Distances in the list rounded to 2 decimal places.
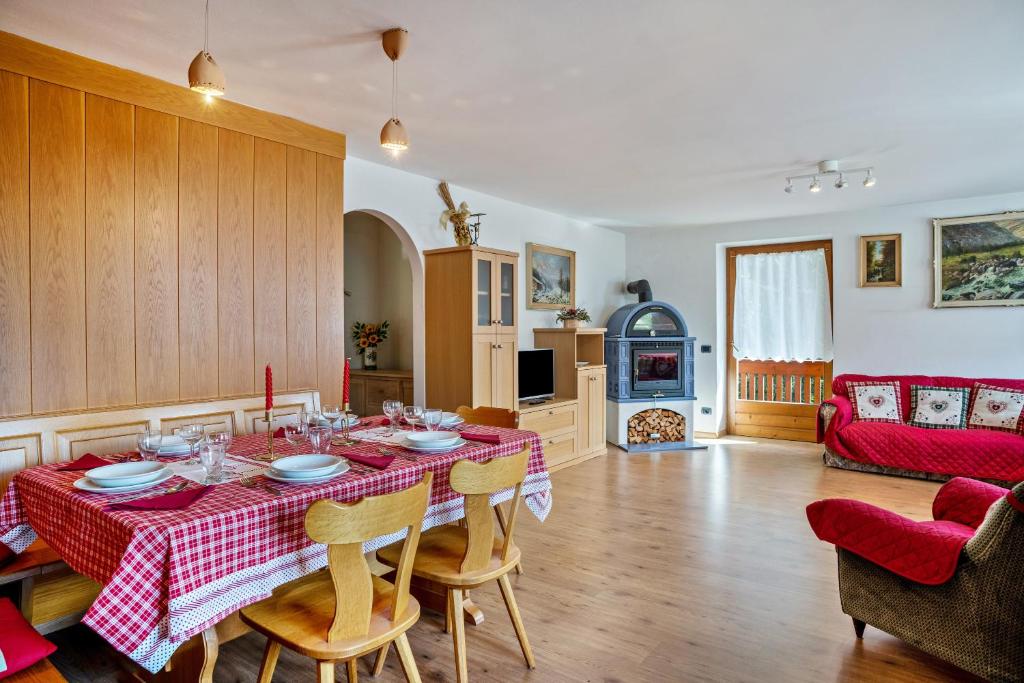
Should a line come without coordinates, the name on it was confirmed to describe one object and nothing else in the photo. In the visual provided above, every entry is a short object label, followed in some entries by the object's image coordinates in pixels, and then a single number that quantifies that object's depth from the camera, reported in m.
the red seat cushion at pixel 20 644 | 1.56
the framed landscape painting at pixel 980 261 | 5.60
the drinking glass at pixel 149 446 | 2.09
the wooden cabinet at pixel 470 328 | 4.63
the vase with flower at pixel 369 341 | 6.30
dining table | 1.48
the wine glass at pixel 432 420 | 2.74
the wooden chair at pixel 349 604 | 1.55
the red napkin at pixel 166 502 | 1.63
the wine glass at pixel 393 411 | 2.92
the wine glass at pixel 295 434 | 2.22
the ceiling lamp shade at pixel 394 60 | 2.51
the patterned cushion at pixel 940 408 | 5.36
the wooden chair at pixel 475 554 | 1.96
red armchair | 1.92
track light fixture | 4.55
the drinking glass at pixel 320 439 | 2.17
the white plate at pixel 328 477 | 1.89
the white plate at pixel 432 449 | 2.35
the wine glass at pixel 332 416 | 2.60
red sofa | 4.80
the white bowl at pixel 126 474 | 1.78
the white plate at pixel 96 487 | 1.78
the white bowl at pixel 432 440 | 2.35
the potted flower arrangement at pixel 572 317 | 6.18
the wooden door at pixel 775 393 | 6.80
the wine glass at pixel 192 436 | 2.28
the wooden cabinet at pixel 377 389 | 5.60
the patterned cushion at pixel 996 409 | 5.08
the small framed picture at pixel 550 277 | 6.11
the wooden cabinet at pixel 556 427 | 5.22
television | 5.52
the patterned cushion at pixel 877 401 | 5.66
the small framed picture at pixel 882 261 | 6.12
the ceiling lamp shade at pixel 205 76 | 2.03
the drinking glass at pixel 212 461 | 1.91
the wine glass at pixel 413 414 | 2.77
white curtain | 6.72
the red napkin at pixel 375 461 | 2.11
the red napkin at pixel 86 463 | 2.08
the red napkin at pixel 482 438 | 2.55
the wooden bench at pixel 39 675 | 1.53
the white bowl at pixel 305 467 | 1.89
